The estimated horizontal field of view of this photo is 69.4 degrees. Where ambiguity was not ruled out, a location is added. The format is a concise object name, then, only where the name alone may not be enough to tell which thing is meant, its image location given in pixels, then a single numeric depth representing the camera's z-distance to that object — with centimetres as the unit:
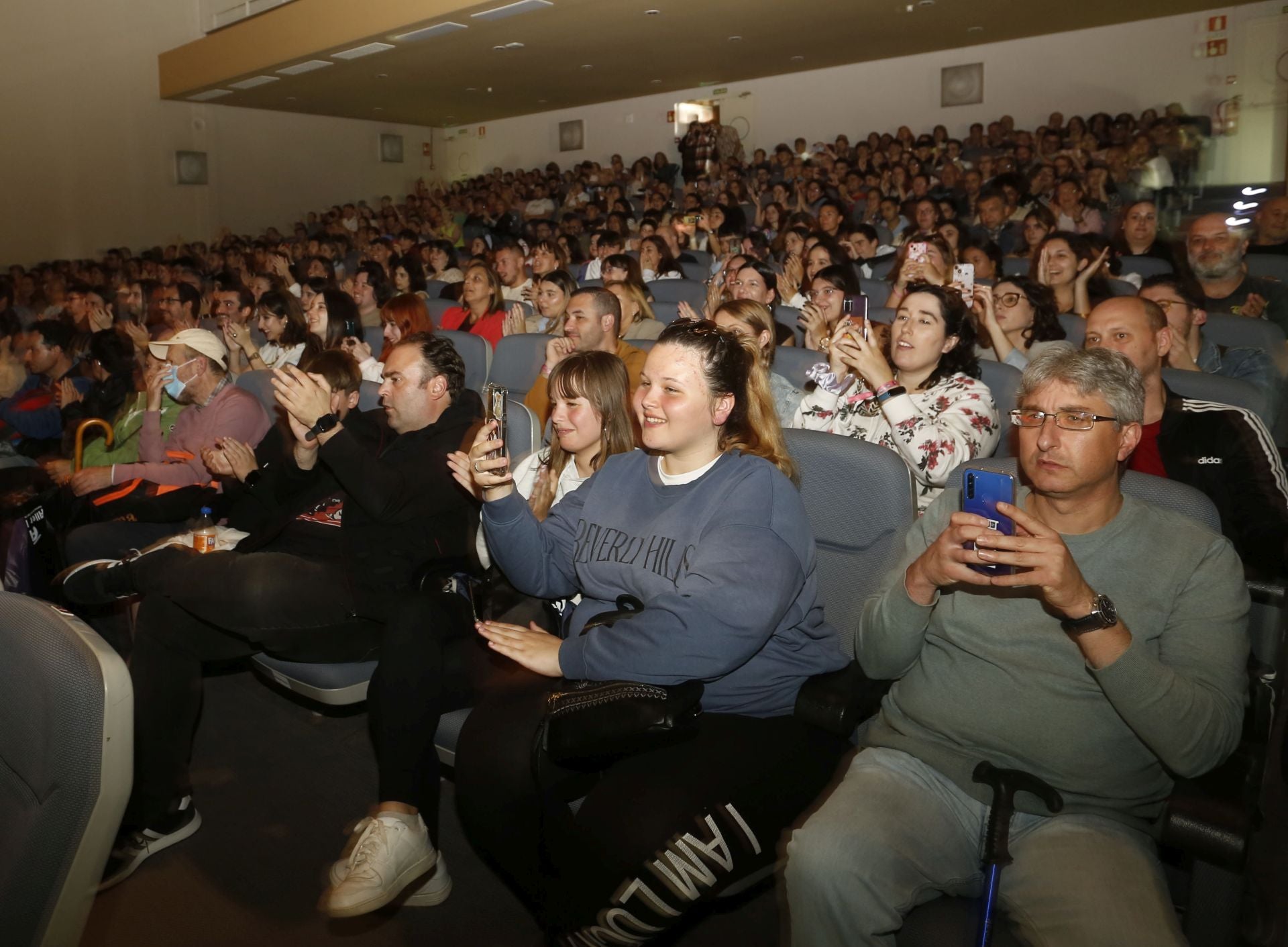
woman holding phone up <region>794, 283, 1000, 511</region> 223
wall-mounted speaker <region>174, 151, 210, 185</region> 1334
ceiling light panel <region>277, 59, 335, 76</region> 1090
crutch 127
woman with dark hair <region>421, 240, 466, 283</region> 788
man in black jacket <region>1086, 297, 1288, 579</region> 190
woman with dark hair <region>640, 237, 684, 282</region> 633
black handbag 139
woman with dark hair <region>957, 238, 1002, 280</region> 470
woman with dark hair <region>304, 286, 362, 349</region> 390
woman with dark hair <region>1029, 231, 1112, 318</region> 385
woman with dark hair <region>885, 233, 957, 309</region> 372
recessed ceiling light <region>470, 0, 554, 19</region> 820
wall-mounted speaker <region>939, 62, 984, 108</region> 1027
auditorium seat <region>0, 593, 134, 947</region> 85
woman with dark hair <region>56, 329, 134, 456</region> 348
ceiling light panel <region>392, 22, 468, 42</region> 913
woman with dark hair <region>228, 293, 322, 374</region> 402
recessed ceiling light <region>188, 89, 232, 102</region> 1281
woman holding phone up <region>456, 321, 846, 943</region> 141
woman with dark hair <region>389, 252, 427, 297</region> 629
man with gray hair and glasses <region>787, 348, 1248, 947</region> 128
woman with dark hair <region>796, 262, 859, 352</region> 357
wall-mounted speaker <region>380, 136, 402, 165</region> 1614
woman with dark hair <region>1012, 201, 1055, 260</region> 526
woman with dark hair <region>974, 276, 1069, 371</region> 315
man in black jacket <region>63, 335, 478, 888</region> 201
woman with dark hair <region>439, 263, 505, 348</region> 494
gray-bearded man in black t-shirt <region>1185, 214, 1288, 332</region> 366
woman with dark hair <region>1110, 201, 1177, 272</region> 479
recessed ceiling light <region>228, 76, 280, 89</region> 1191
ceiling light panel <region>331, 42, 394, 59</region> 997
